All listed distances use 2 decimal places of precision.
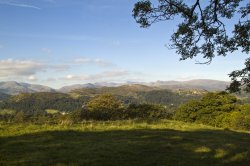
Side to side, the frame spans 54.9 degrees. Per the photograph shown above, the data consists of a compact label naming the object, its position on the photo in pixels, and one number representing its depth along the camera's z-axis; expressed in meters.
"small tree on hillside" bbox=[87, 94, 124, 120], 77.73
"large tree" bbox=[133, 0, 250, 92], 12.15
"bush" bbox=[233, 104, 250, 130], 61.44
